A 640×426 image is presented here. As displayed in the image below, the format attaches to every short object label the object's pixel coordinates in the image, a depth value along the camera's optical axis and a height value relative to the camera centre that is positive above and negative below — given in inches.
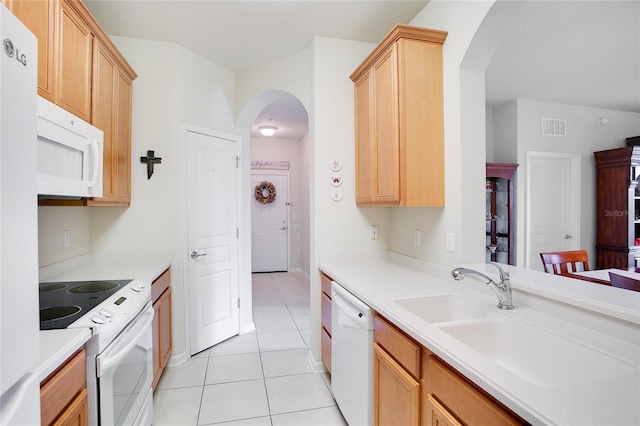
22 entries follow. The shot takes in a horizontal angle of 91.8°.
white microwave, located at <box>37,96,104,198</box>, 50.9 +11.2
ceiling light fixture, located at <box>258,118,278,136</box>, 200.0 +54.6
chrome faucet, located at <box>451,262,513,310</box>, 53.3 -12.1
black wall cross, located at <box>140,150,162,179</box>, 99.9 +17.1
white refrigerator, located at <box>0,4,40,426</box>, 23.3 -1.1
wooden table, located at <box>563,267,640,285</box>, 91.2 -19.7
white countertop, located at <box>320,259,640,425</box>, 26.9 -16.8
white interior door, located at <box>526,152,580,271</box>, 161.0 +5.0
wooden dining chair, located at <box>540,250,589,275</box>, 108.0 -17.2
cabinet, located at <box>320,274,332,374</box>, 88.2 -31.3
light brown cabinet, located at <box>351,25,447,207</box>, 73.8 +23.8
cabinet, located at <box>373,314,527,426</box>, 33.8 -23.9
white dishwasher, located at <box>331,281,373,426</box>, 60.5 -31.3
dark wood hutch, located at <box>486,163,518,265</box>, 156.8 -2.4
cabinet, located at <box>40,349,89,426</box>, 35.5 -22.9
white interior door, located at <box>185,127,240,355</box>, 108.2 -9.0
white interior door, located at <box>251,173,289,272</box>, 249.0 -12.0
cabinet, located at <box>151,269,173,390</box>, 82.6 -31.7
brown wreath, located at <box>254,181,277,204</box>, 245.9 +16.8
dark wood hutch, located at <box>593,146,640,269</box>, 153.9 +2.9
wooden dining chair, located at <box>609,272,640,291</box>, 71.7 -16.4
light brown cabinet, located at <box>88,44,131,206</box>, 74.8 +24.5
